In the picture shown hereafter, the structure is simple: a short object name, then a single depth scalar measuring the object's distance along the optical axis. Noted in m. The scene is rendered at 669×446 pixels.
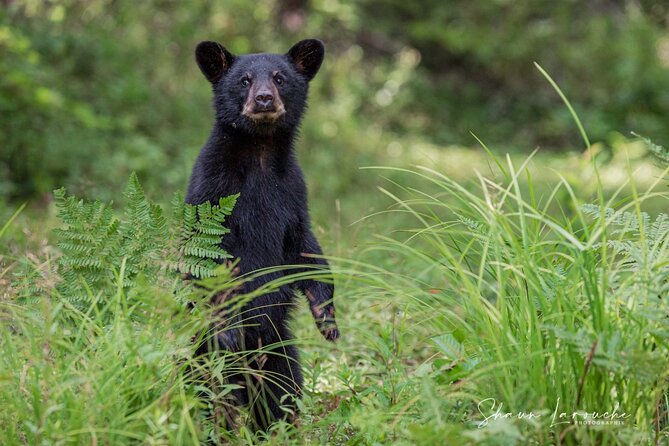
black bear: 7.61
